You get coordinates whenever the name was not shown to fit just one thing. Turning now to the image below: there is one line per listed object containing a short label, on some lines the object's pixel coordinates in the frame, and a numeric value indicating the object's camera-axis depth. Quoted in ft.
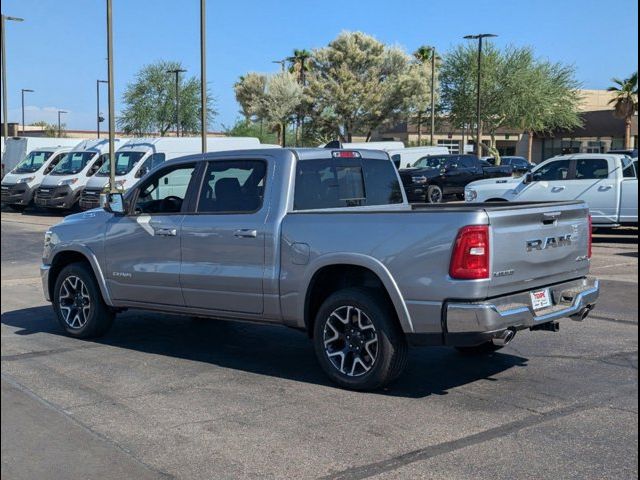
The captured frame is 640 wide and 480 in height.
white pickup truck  53.52
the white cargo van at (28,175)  91.50
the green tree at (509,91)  159.63
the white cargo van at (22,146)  104.63
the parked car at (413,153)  109.60
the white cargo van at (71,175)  86.58
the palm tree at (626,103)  164.35
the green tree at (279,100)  187.73
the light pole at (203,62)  78.33
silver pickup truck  18.12
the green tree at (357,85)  185.68
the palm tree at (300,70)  192.03
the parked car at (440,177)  94.17
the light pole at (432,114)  145.18
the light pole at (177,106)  157.59
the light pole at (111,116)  74.69
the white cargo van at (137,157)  83.51
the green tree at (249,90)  193.77
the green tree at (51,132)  189.83
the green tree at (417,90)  182.70
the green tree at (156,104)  172.86
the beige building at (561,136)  181.68
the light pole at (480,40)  133.69
